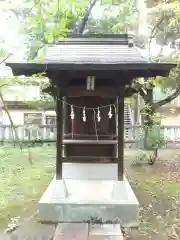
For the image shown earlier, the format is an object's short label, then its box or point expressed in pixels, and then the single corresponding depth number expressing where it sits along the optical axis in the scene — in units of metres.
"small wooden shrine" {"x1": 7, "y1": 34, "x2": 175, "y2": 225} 2.39
